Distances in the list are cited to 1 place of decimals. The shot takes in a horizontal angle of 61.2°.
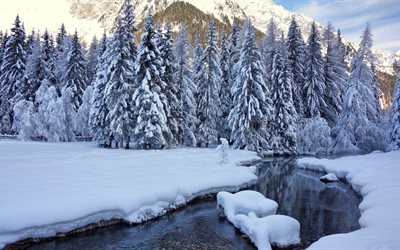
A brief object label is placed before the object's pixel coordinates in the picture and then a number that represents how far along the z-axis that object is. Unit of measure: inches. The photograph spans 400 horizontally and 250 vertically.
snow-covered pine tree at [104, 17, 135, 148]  1300.4
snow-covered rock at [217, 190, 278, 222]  545.0
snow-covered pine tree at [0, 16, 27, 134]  1775.3
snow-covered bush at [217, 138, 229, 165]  970.1
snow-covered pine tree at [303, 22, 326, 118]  1804.9
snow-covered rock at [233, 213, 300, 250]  447.8
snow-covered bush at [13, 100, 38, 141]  1476.4
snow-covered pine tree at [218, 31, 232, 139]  1766.0
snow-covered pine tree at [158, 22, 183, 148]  1414.9
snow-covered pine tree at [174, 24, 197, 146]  1555.1
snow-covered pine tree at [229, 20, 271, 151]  1512.1
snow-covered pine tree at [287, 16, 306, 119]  1845.5
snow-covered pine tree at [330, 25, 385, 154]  1612.9
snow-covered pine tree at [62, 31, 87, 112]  1847.9
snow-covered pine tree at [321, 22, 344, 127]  1920.5
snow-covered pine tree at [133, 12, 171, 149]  1274.6
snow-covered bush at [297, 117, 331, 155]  1710.1
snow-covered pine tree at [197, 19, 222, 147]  1648.6
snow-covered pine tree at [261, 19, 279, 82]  1732.3
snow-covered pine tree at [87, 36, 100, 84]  2215.8
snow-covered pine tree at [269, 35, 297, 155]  1635.1
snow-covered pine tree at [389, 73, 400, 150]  1534.2
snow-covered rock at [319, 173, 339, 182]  983.0
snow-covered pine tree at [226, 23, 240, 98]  1762.2
